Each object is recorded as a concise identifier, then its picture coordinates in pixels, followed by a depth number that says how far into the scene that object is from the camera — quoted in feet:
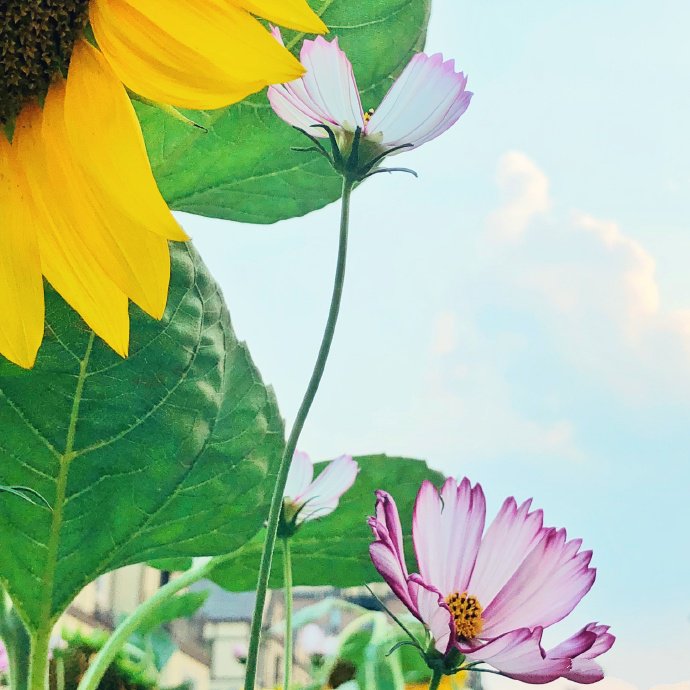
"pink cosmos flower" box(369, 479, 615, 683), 0.87
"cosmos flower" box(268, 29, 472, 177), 0.94
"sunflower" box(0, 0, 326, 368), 0.73
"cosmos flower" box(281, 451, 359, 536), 1.08
